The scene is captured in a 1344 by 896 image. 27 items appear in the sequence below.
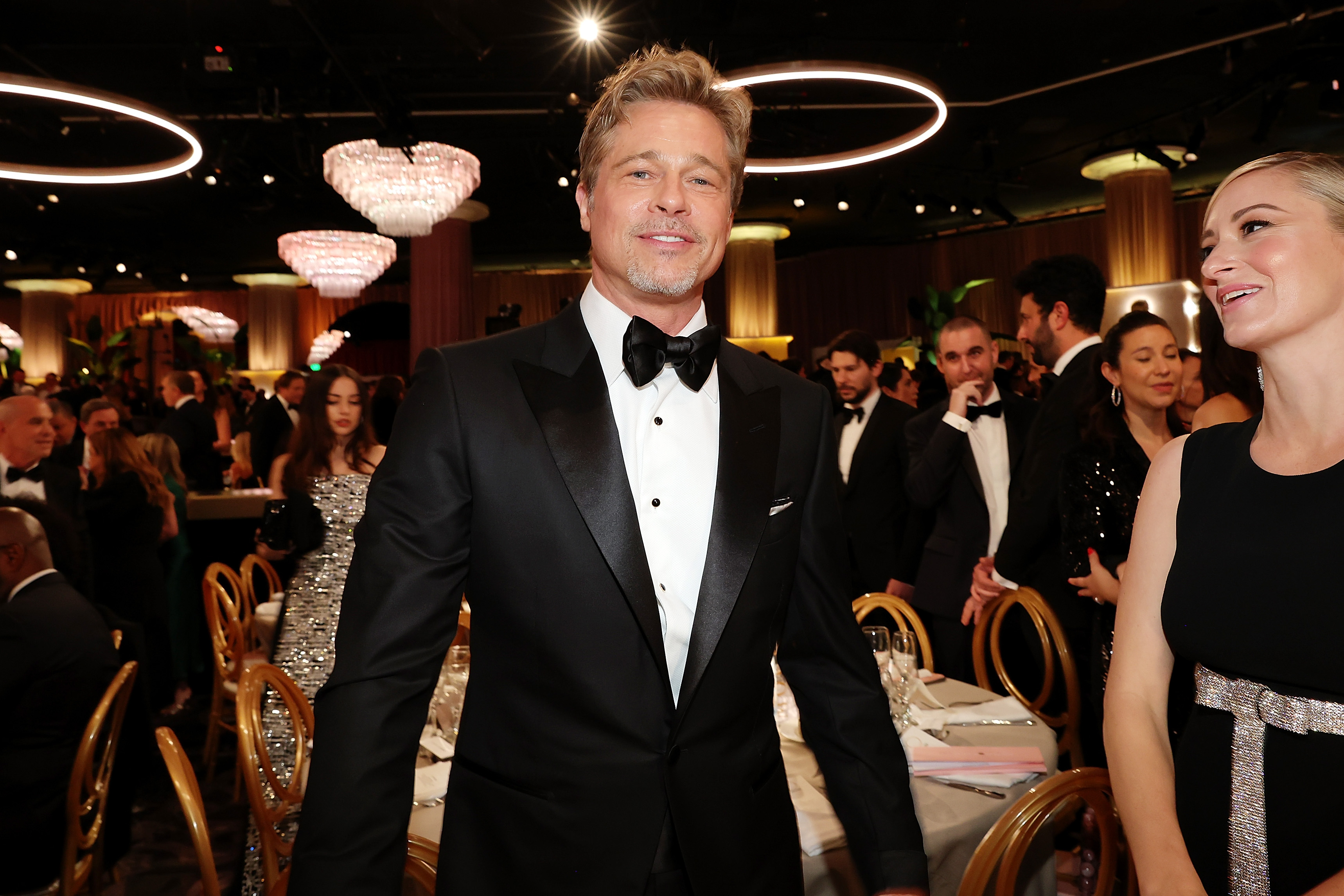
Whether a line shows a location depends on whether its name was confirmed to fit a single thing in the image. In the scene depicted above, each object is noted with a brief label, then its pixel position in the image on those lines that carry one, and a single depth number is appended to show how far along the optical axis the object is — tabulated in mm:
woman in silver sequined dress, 3395
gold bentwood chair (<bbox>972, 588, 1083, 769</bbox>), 2822
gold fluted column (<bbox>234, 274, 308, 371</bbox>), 16156
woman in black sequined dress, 2715
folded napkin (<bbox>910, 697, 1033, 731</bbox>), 2334
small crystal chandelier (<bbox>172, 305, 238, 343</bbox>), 13438
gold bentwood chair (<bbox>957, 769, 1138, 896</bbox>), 1474
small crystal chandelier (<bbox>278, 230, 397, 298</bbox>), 8734
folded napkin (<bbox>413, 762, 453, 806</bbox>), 1936
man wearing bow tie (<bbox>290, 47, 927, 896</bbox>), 1150
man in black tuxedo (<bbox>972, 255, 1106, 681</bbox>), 3107
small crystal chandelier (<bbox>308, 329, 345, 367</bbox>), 15547
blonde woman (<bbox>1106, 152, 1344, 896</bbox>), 1361
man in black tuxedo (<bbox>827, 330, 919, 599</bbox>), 4469
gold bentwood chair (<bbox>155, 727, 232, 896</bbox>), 1648
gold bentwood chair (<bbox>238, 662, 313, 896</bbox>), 2064
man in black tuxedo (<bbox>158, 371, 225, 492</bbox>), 7523
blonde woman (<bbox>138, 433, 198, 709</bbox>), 5758
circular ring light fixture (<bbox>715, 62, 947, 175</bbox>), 5980
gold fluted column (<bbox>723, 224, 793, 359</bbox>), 13875
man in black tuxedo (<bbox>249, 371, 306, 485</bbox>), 6949
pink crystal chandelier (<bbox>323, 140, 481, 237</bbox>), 6191
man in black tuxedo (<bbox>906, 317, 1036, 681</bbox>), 3648
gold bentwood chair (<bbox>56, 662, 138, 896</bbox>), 2518
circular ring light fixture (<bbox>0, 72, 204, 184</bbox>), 5715
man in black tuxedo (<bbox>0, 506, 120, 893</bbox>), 2613
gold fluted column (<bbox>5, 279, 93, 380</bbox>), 16297
